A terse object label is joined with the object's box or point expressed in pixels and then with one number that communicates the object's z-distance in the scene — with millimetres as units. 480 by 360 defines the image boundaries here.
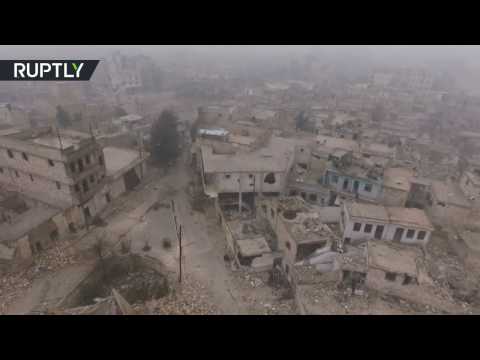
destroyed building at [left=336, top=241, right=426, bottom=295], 19484
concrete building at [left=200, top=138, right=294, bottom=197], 27547
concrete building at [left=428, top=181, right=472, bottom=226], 26344
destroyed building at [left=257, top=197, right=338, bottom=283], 20797
